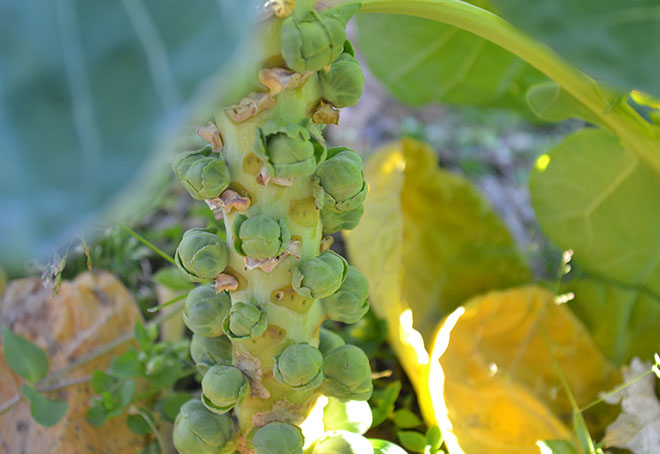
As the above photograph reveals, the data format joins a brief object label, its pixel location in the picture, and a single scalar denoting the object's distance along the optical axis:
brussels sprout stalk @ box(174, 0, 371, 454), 0.46
